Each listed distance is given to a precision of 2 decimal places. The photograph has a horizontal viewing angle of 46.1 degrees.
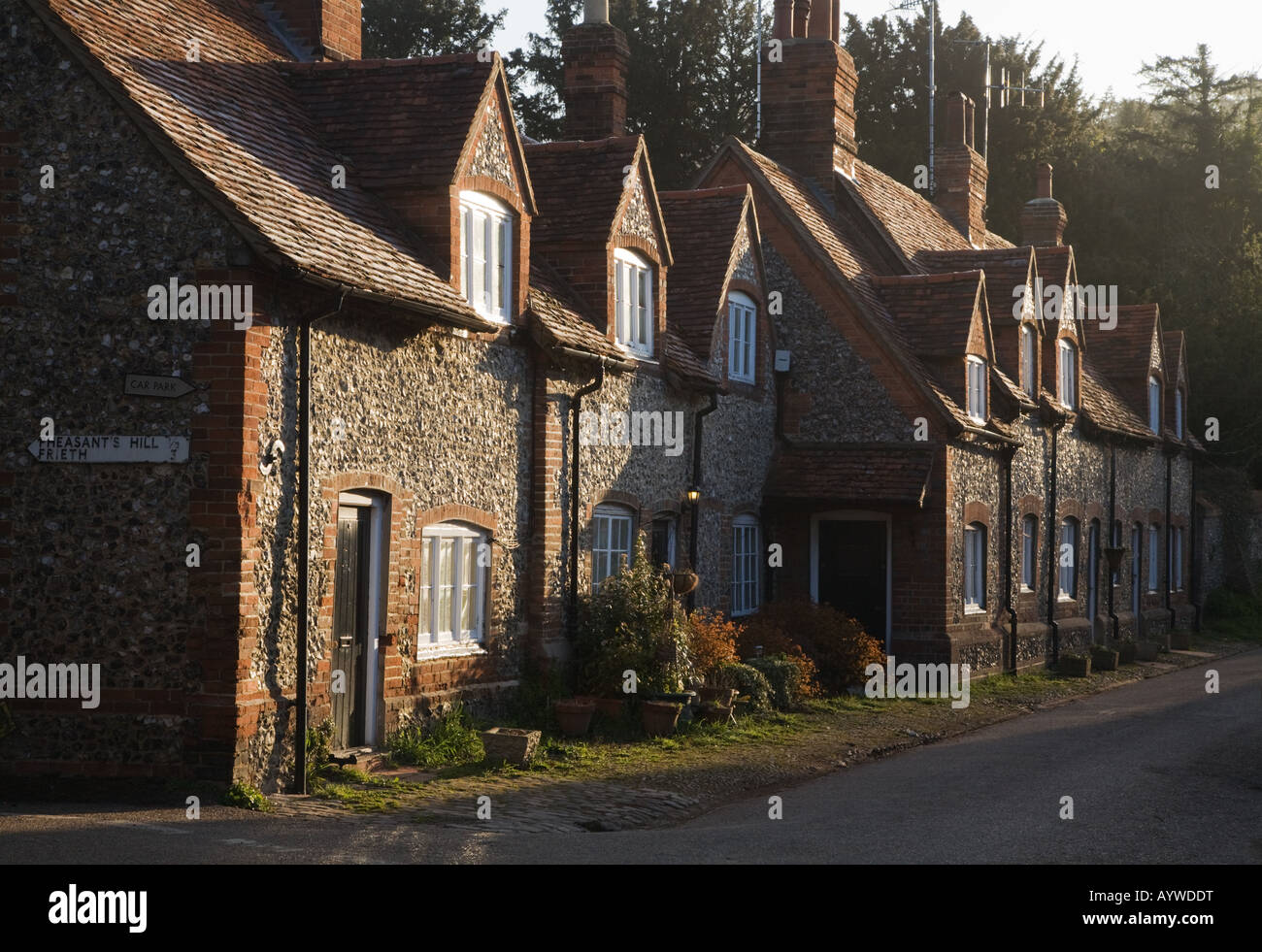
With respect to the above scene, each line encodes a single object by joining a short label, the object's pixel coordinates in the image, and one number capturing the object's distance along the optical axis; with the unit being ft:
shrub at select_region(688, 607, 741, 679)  59.57
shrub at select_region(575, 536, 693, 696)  54.65
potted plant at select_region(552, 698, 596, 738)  51.70
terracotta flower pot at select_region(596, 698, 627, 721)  54.34
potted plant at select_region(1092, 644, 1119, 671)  91.25
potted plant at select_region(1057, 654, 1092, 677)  86.28
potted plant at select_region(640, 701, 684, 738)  53.72
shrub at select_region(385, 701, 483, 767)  45.01
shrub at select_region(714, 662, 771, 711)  59.62
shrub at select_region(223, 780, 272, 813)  37.06
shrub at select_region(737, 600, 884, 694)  70.13
